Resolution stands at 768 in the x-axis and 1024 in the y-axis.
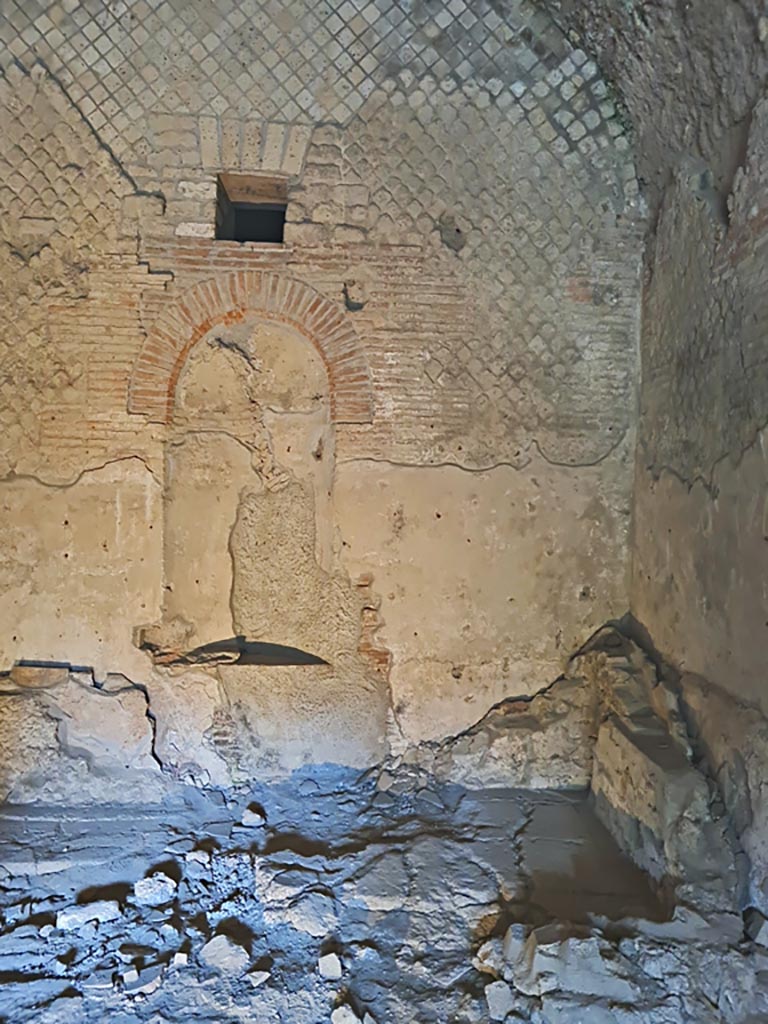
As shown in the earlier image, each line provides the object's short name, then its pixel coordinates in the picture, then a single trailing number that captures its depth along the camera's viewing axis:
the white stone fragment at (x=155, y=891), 2.88
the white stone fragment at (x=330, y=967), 2.51
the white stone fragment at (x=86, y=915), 2.73
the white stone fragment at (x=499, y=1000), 2.35
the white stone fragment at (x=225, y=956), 2.55
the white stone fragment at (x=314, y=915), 2.73
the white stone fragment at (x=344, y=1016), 2.31
